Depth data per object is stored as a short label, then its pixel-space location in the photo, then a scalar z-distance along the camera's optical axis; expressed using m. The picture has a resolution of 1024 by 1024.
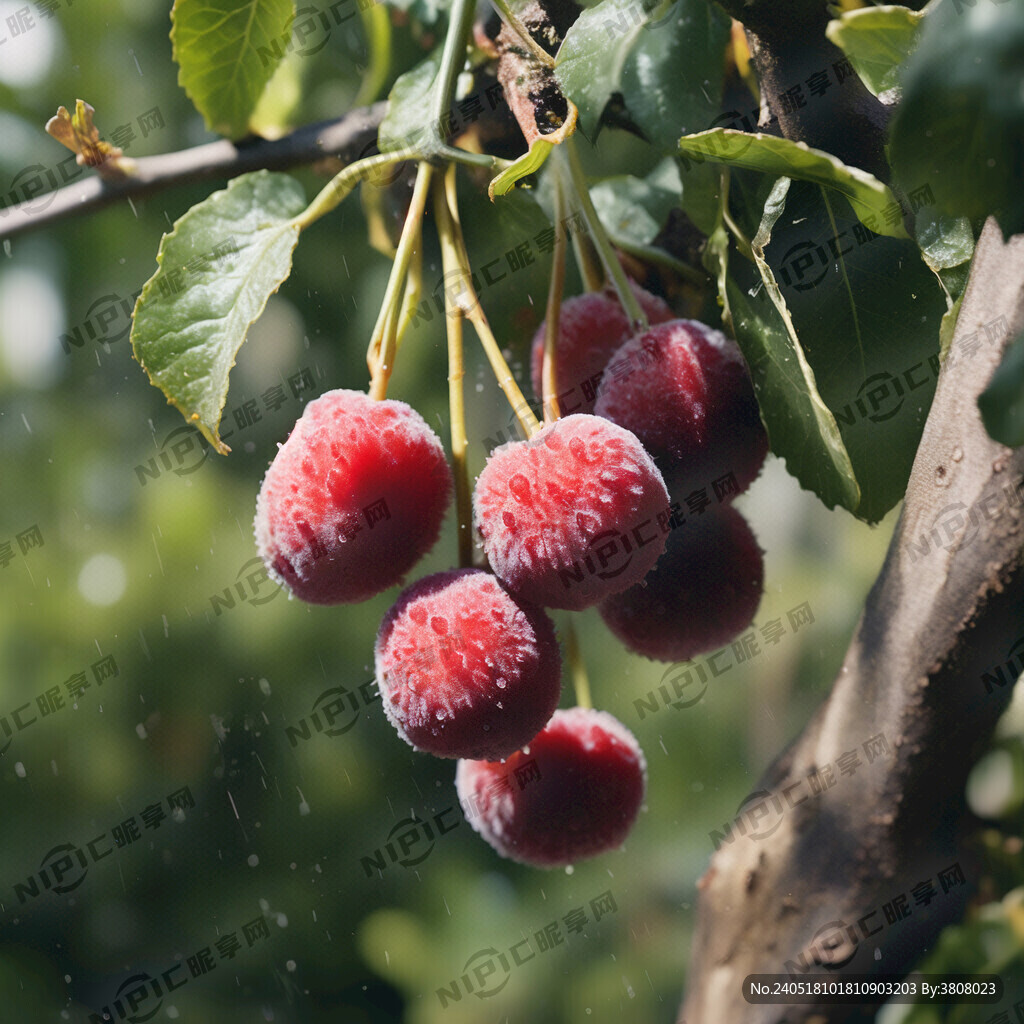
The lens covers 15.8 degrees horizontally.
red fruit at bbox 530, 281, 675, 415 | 0.47
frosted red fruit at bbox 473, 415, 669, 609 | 0.45
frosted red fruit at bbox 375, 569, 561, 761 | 0.45
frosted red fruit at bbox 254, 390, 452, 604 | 0.45
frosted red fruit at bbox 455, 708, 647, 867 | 0.48
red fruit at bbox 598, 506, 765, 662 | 0.47
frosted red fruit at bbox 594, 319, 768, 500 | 0.46
